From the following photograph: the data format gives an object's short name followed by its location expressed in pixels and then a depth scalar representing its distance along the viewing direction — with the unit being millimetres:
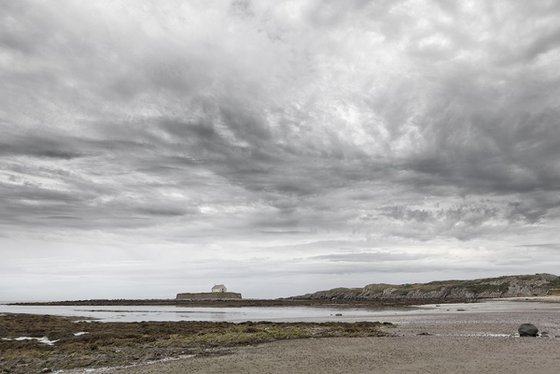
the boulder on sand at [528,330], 35312
